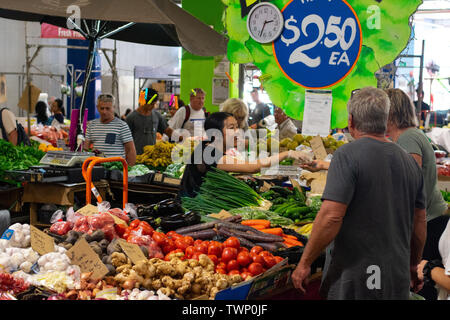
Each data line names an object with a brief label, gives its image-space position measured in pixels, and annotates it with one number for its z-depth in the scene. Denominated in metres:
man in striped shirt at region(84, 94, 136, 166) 6.39
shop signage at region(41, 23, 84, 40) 15.30
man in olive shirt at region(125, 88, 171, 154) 7.55
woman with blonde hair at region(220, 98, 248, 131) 6.76
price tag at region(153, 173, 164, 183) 5.97
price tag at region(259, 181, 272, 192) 4.99
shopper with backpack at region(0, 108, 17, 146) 6.71
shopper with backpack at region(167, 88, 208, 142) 7.88
